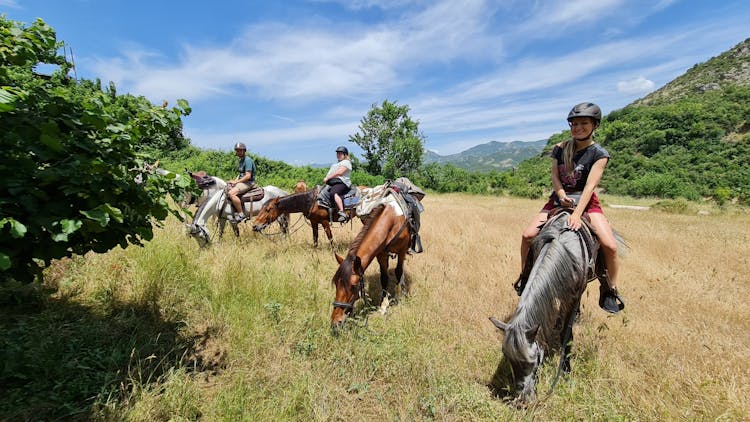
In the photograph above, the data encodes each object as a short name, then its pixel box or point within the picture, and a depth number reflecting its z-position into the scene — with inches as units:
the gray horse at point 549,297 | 93.8
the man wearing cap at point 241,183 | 301.9
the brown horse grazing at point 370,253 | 142.0
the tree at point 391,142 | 1438.2
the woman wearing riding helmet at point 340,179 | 296.4
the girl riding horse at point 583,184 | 128.6
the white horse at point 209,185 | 312.8
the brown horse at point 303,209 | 301.3
